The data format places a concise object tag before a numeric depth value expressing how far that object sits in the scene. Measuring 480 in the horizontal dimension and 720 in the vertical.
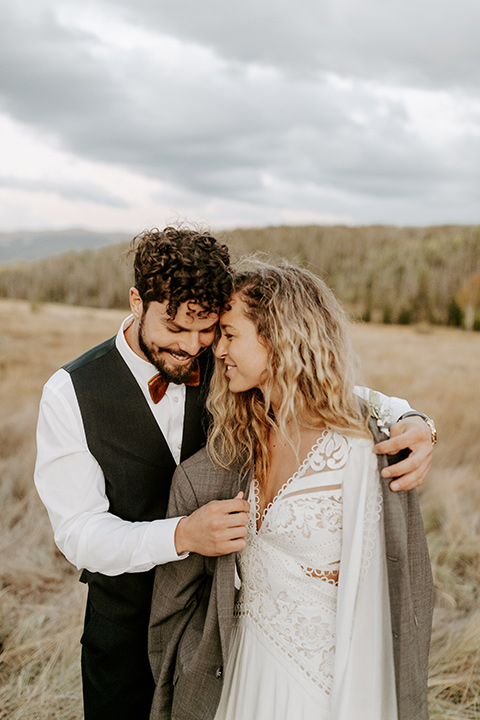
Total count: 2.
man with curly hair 1.70
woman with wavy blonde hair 1.61
